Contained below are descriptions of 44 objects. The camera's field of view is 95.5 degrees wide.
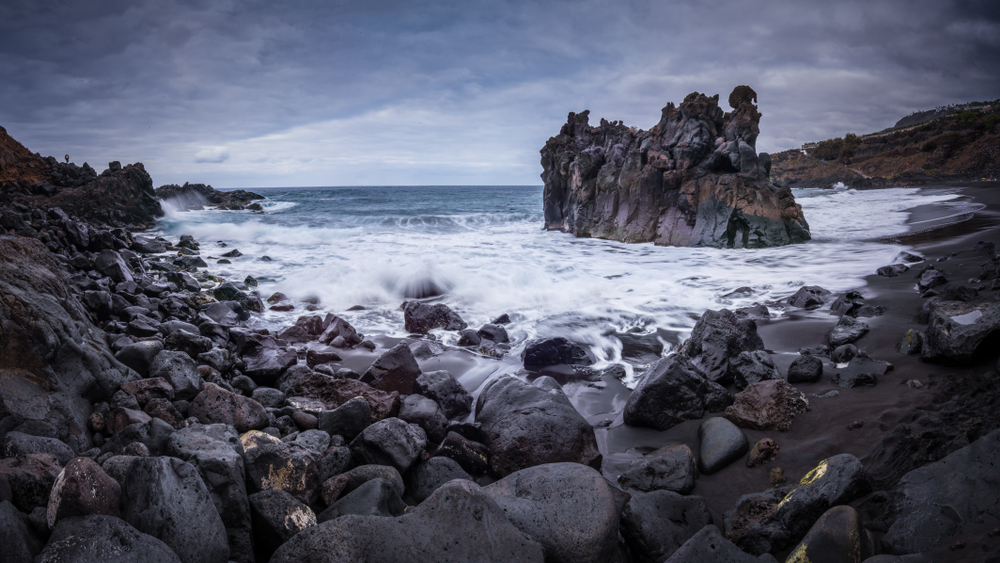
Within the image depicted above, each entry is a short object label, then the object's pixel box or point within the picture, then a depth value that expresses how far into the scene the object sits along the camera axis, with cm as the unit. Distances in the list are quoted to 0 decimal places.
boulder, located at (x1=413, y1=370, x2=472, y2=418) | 431
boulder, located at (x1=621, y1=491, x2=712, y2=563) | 250
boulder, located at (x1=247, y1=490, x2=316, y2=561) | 226
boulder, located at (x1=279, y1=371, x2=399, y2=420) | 405
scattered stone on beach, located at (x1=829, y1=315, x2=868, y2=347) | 478
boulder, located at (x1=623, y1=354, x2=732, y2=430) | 387
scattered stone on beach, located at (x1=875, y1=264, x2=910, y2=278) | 768
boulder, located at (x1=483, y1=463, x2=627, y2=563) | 231
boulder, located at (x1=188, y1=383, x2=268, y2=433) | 334
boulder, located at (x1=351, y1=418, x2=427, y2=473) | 310
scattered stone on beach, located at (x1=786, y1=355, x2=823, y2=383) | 409
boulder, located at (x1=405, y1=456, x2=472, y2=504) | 308
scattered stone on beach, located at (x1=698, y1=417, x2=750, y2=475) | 321
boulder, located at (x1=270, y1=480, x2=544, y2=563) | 196
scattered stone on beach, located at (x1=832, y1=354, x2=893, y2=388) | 382
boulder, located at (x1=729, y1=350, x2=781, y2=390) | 423
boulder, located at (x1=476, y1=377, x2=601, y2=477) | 339
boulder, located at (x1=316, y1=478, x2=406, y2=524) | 245
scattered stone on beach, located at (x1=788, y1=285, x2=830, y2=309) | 681
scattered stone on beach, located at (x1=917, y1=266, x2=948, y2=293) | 626
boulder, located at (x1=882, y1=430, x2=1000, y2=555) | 188
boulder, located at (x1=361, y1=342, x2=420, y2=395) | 452
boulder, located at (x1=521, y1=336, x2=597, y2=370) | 553
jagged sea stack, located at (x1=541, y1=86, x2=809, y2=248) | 1428
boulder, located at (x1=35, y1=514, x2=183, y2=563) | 155
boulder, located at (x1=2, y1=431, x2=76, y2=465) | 225
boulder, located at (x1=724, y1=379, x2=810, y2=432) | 350
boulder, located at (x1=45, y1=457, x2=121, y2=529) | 178
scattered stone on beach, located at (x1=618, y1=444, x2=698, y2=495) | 306
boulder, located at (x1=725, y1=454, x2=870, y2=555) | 233
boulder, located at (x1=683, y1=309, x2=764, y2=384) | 451
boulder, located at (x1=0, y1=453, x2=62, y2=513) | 191
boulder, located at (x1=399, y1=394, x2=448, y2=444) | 381
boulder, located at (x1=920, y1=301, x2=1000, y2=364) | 330
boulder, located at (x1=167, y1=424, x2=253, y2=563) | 220
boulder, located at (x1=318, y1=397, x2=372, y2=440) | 353
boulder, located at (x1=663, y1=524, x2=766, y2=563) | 208
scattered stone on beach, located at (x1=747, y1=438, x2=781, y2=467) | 314
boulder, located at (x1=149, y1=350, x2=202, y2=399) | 348
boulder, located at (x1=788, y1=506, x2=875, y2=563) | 198
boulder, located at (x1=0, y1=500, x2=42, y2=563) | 159
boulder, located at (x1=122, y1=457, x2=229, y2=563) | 189
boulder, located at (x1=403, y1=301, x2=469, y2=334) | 714
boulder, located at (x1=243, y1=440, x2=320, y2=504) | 259
